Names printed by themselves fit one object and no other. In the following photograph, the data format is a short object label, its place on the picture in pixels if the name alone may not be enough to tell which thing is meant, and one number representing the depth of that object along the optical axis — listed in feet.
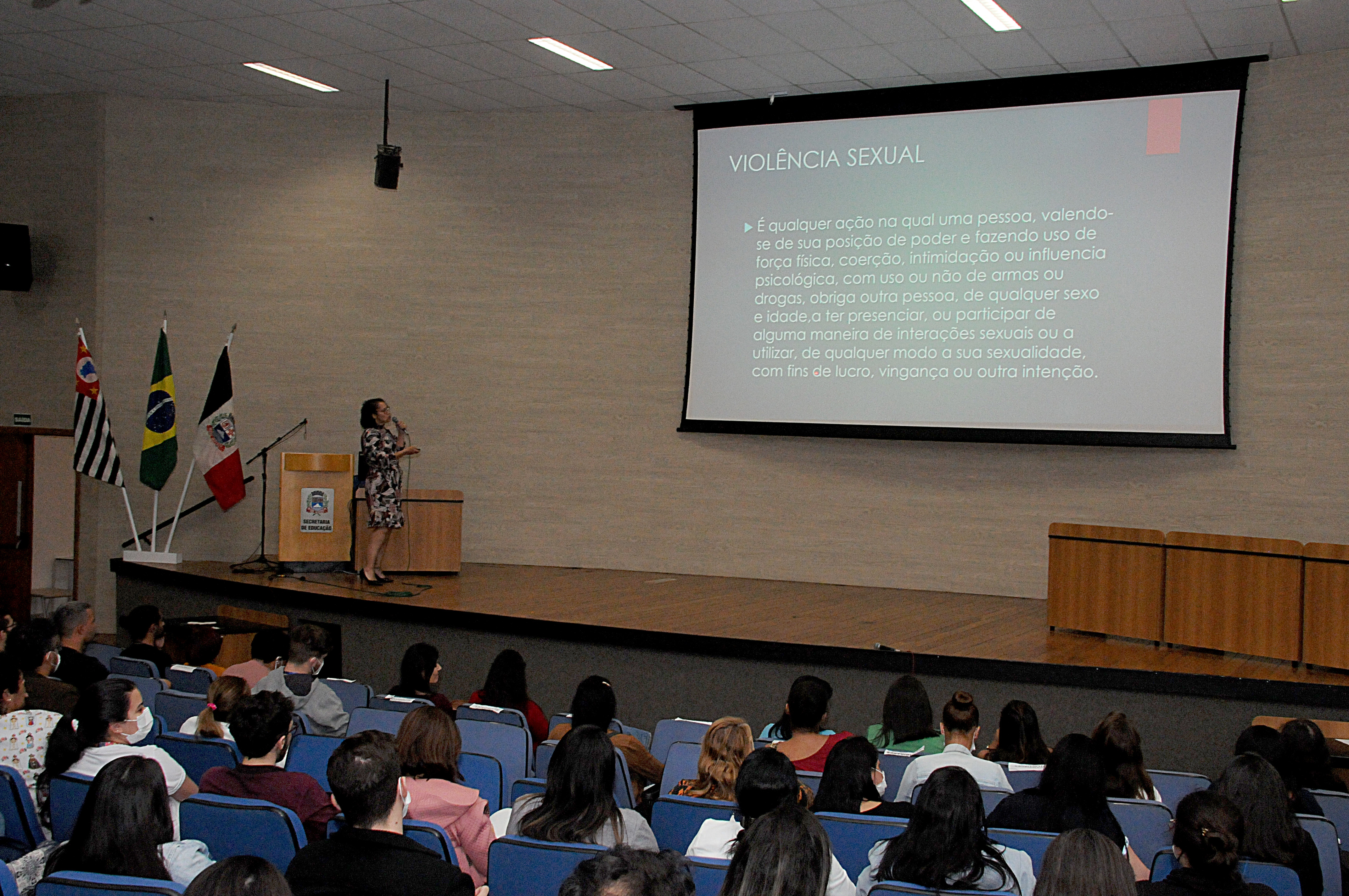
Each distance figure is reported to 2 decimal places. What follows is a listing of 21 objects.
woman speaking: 27.71
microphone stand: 30.66
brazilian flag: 31.14
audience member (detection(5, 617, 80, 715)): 15.64
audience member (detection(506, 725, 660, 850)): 9.31
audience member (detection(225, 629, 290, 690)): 17.95
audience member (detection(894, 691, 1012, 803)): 11.98
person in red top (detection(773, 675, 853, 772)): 13.24
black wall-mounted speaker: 32.96
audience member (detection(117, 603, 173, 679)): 19.61
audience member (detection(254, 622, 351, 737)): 15.12
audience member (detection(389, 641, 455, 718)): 16.31
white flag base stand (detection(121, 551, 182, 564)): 31.65
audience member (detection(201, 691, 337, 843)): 9.97
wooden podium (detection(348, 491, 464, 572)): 29.40
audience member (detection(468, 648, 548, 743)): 16.11
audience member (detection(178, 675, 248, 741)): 12.82
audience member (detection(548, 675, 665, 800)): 13.12
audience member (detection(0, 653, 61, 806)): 11.80
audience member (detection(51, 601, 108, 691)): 15.76
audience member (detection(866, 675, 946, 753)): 14.82
